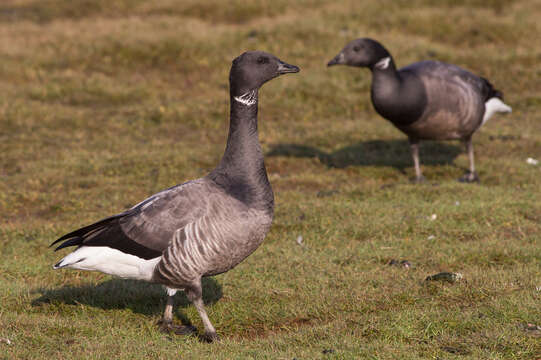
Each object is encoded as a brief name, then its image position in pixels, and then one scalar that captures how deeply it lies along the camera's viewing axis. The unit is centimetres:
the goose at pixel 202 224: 1390
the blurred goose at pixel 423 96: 2641
